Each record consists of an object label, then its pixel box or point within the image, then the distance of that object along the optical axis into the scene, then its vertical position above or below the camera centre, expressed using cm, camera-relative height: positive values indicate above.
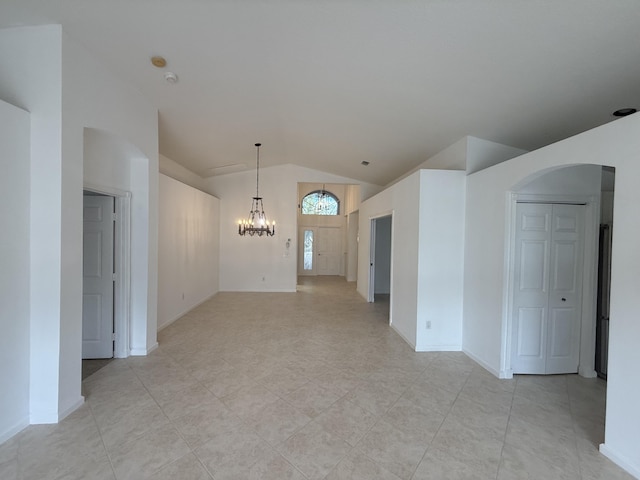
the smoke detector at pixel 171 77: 328 +168
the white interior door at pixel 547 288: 350 -57
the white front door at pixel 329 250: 1232 -65
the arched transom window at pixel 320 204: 1241 +126
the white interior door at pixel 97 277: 367 -56
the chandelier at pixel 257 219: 673 +38
